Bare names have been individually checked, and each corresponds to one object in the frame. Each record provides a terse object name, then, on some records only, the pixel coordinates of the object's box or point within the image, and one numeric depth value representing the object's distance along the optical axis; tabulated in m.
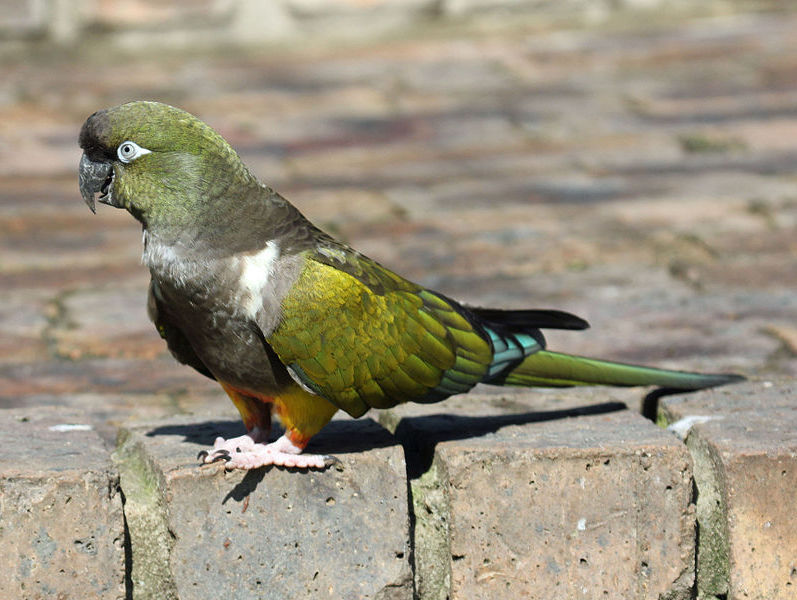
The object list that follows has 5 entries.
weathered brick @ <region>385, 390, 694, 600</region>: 5.13
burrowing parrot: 4.99
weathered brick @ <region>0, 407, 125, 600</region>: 4.84
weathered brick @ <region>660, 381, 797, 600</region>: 5.12
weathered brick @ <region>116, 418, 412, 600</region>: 4.97
